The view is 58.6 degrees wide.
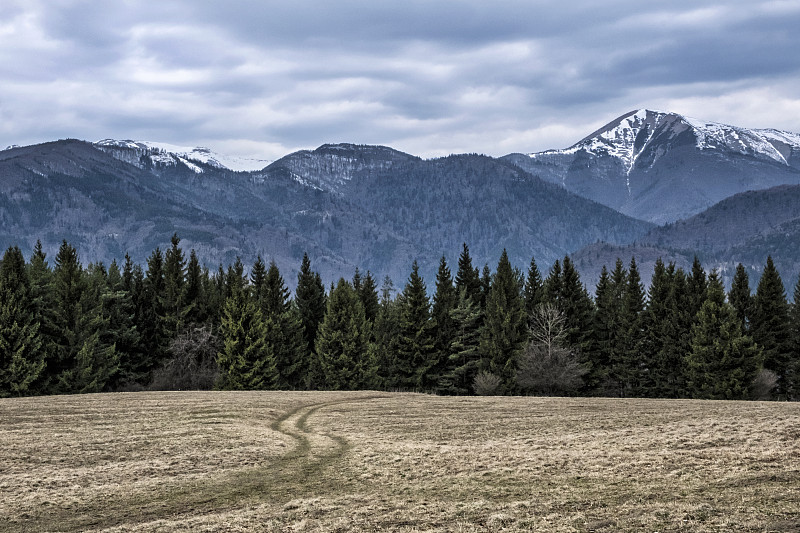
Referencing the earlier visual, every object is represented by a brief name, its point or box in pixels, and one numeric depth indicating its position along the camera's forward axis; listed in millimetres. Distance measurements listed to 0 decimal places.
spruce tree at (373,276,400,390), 88562
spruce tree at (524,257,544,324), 92250
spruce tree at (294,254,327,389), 96844
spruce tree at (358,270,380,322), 99031
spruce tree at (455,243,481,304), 95188
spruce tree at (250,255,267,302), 95938
